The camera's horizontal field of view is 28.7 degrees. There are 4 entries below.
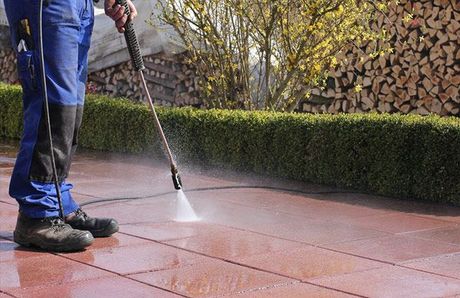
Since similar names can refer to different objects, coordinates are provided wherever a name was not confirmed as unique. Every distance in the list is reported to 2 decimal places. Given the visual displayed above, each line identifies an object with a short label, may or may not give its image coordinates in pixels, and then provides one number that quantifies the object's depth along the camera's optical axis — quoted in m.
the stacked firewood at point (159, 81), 10.93
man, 4.37
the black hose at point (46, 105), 4.29
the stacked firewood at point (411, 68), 9.14
